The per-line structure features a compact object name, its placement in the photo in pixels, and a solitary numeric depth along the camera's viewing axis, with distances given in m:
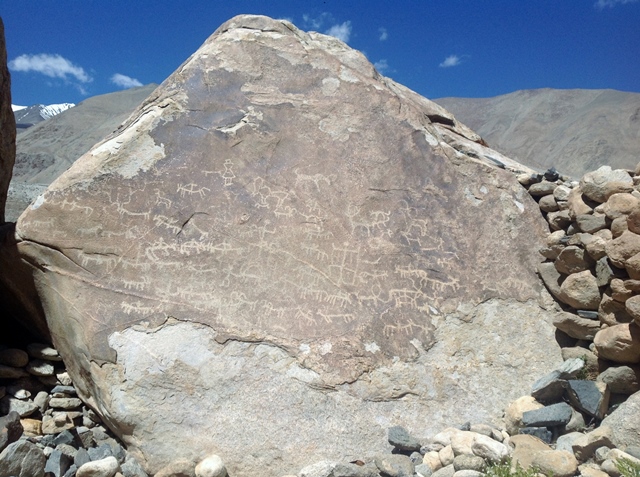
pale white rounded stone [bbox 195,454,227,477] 3.04
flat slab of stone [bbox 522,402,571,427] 3.17
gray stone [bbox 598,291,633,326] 3.39
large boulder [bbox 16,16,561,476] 3.31
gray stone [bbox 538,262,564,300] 4.02
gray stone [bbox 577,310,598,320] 3.70
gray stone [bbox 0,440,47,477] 2.87
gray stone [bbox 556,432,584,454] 2.99
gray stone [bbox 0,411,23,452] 3.05
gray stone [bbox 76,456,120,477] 3.06
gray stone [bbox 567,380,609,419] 3.20
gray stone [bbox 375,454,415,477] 2.94
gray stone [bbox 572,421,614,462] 2.80
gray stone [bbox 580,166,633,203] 3.73
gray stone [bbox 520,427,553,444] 3.13
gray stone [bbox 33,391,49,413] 3.69
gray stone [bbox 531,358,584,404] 3.44
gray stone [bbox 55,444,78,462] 3.32
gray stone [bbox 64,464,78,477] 3.14
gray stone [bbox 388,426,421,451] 3.24
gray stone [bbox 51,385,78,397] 3.77
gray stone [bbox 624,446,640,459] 2.67
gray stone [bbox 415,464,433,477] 3.00
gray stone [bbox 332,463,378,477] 2.90
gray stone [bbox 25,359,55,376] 3.79
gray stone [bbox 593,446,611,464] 2.71
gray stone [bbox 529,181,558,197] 4.43
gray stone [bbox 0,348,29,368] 3.79
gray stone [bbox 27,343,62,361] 3.87
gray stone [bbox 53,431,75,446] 3.45
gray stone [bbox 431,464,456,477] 2.90
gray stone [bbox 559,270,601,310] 3.69
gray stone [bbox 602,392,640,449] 2.83
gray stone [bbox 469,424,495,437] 3.31
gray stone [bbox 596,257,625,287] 3.43
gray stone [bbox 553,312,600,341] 3.67
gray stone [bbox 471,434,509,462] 2.84
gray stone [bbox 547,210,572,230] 4.16
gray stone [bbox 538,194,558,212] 4.33
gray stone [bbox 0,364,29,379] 3.71
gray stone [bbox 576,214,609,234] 3.70
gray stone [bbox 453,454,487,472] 2.84
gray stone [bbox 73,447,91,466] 3.27
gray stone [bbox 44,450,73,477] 3.13
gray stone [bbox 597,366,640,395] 3.26
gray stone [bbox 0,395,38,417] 3.55
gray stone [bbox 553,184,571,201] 4.29
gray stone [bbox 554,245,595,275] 3.78
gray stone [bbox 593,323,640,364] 3.24
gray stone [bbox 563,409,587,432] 3.18
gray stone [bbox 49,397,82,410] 3.71
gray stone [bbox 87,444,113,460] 3.33
